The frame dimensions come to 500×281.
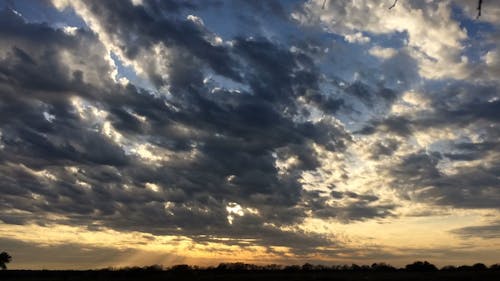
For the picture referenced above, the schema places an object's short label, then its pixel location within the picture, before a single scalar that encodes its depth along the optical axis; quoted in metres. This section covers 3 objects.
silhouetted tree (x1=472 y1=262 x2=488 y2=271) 178.38
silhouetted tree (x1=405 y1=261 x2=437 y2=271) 194.12
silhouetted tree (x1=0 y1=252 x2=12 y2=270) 177.62
